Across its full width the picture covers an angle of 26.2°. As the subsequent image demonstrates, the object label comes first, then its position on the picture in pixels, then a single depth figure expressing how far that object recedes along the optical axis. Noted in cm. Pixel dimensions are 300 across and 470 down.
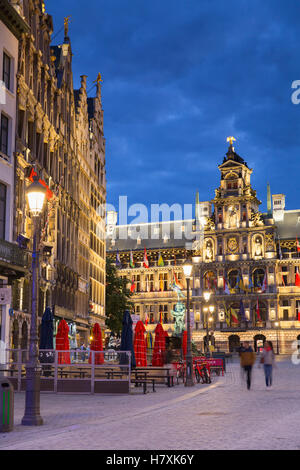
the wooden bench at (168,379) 2764
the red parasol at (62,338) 2925
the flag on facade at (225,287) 9362
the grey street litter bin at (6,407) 1285
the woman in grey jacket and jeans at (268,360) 2764
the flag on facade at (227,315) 9519
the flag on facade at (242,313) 9444
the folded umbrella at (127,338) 2958
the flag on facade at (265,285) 9394
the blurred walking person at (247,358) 2759
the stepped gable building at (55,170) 3497
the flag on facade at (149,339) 6907
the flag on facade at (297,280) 9100
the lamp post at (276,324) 9369
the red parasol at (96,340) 3027
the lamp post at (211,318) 9702
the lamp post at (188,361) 2920
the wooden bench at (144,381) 2423
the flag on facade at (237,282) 9531
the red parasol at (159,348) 3234
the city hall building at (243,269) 9469
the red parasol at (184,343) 3869
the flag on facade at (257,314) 9269
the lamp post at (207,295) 4159
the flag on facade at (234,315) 9530
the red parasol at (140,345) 3114
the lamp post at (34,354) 1436
